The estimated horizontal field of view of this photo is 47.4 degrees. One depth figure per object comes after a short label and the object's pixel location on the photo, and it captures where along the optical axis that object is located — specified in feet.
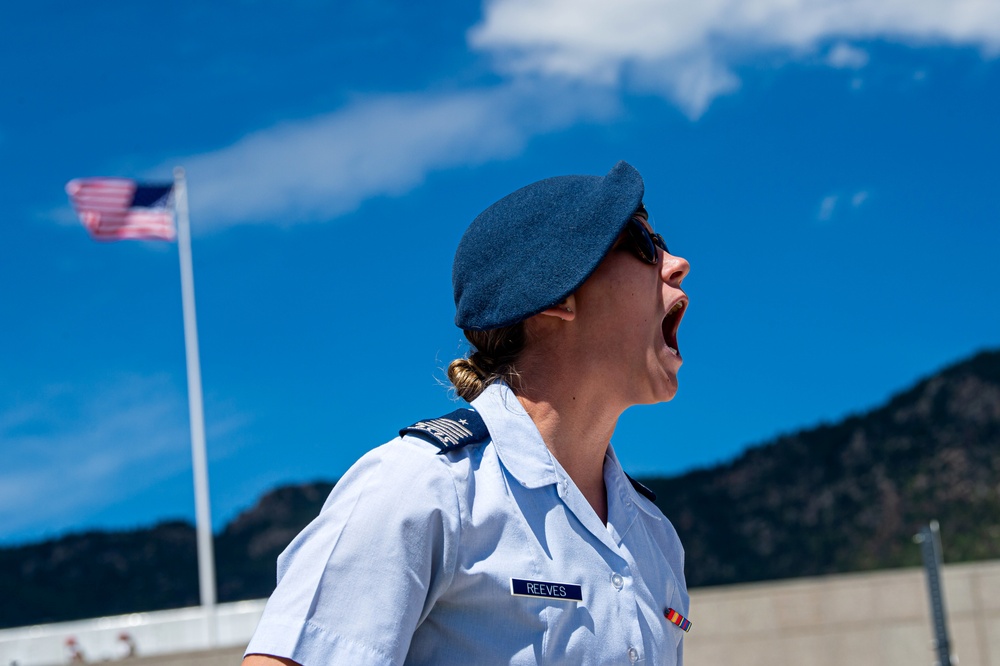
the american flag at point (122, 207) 51.44
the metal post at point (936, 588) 12.31
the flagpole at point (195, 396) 58.34
